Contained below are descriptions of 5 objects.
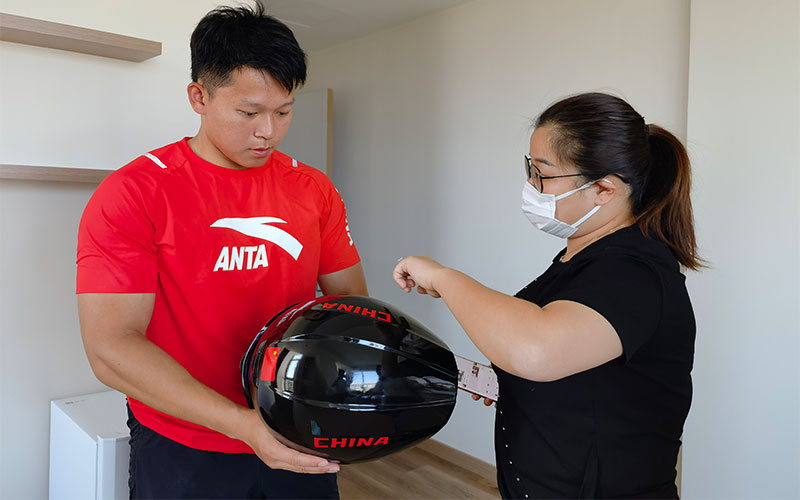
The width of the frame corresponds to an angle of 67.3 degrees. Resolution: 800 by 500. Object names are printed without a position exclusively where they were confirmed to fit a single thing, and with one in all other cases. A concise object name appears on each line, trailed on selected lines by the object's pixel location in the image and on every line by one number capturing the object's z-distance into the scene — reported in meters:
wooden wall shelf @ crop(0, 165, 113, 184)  1.78
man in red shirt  1.15
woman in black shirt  0.97
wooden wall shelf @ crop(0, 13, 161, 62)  1.74
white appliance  1.67
